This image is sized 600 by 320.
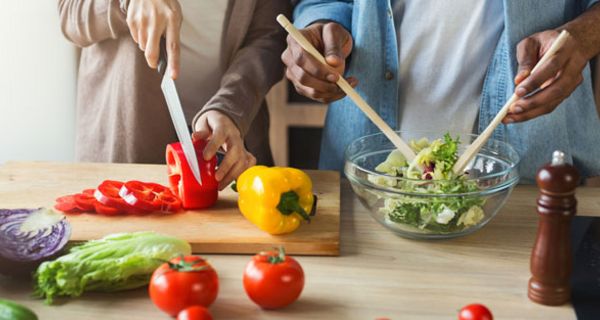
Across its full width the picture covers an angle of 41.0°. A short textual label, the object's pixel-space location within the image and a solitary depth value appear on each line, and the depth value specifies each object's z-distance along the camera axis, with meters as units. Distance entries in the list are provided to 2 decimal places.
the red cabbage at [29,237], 1.39
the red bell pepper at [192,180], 1.73
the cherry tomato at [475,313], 1.20
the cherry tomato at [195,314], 1.19
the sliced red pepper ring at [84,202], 1.71
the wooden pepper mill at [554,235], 1.26
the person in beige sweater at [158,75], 2.07
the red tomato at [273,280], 1.30
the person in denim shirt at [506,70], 1.71
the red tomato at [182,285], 1.26
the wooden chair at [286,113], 3.55
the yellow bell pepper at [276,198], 1.59
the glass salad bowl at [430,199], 1.54
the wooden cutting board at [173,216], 1.57
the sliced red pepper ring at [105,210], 1.69
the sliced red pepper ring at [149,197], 1.70
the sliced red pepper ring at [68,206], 1.71
